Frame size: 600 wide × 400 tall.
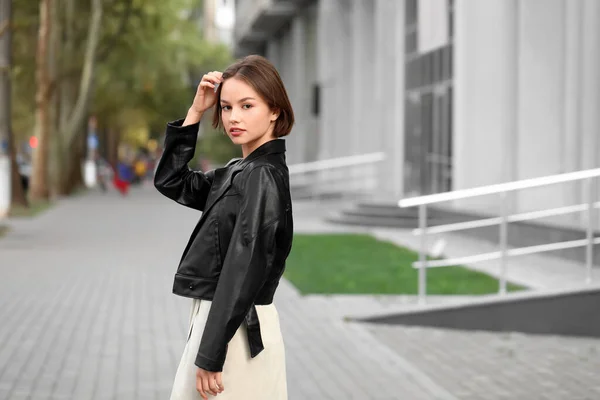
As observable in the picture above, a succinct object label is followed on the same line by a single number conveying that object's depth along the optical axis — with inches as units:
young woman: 139.6
